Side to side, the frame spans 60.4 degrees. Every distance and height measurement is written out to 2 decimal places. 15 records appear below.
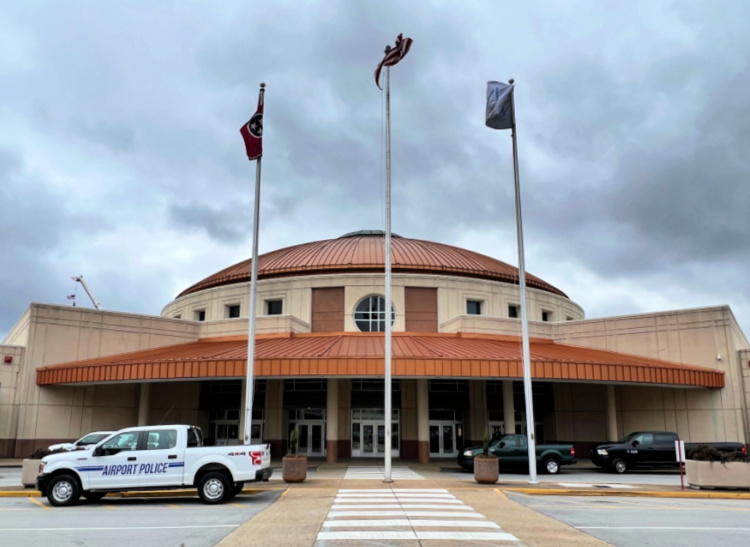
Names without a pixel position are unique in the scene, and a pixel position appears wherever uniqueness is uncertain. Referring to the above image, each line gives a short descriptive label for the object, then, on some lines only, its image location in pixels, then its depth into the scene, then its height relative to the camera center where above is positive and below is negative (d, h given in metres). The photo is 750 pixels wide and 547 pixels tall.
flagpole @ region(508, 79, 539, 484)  21.36 +3.06
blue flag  22.78 +10.54
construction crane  91.93 +17.26
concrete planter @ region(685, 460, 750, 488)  19.80 -1.89
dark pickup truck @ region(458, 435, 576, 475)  25.55 -1.68
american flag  22.08 +12.15
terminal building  29.41 +1.97
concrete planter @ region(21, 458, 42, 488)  19.38 -1.84
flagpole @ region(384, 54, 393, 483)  21.25 +4.79
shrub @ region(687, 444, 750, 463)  20.02 -1.34
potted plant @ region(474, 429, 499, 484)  20.61 -1.81
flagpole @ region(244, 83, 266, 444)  21.67 +3.70
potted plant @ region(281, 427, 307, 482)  20.81 -1.83
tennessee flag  22.97 +9.69
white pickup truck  15.72 -1.38
